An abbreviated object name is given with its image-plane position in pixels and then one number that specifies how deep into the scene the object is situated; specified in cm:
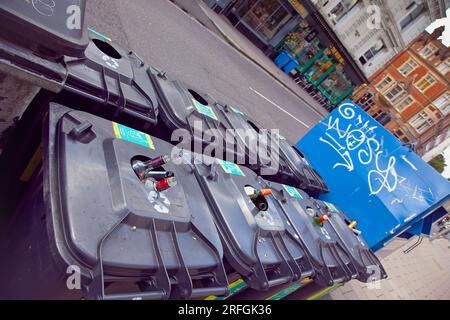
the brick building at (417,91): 3503
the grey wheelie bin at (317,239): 232
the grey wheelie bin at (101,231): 105
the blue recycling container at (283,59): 1634
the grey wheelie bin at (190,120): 230
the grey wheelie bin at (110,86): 172
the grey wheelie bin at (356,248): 291
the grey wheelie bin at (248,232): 171
